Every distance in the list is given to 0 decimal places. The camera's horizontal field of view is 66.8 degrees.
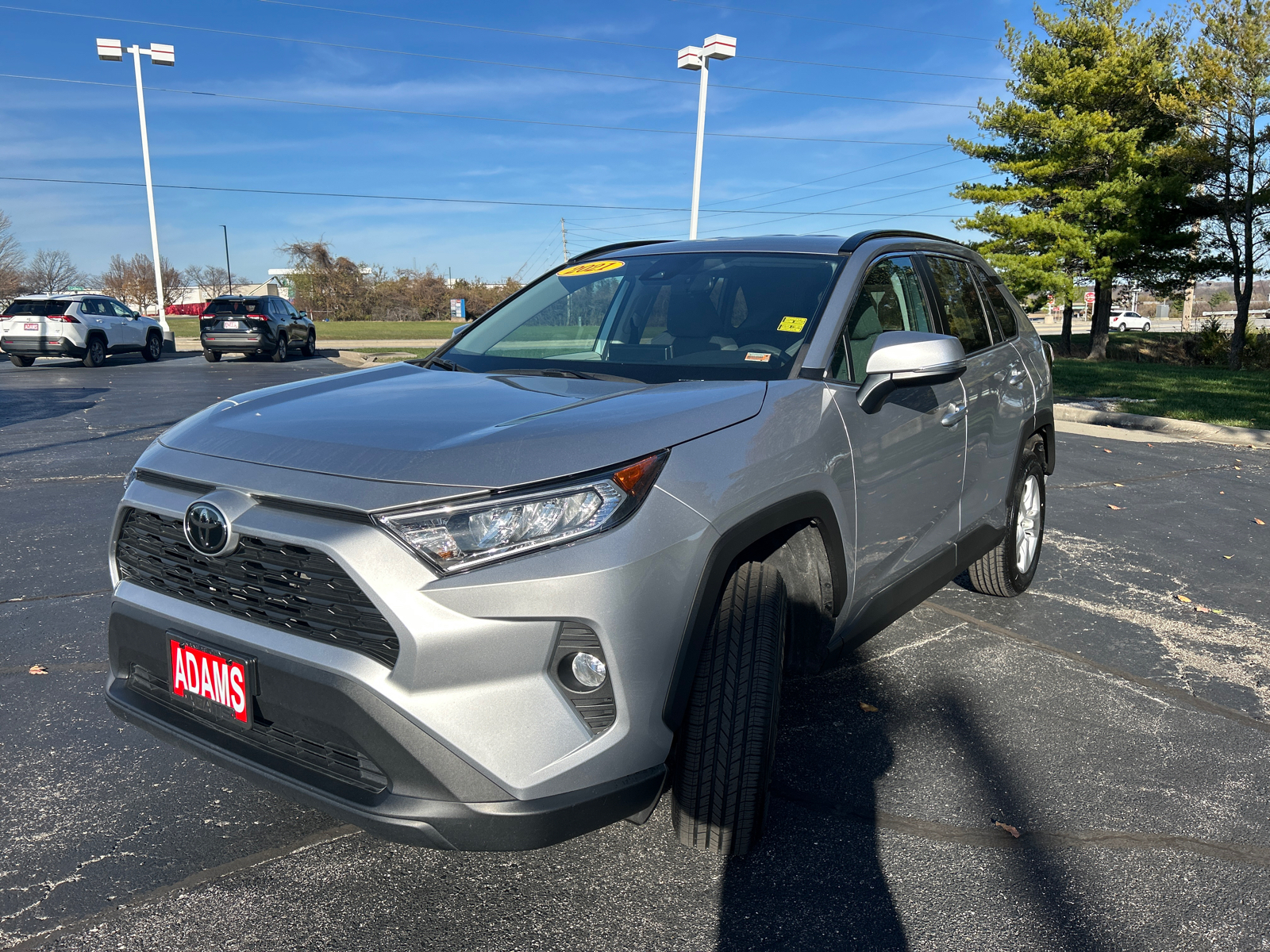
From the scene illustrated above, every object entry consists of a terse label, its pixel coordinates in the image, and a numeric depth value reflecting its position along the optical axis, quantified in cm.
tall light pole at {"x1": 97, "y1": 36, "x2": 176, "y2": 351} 2978
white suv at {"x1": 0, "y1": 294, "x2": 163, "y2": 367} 2050
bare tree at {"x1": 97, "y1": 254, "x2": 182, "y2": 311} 7025
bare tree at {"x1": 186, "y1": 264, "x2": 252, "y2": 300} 9038
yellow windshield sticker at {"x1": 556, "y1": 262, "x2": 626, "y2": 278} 402
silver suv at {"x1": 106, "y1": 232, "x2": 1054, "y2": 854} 200
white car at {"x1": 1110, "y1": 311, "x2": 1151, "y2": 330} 4966
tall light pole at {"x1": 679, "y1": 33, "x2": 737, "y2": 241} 2436
